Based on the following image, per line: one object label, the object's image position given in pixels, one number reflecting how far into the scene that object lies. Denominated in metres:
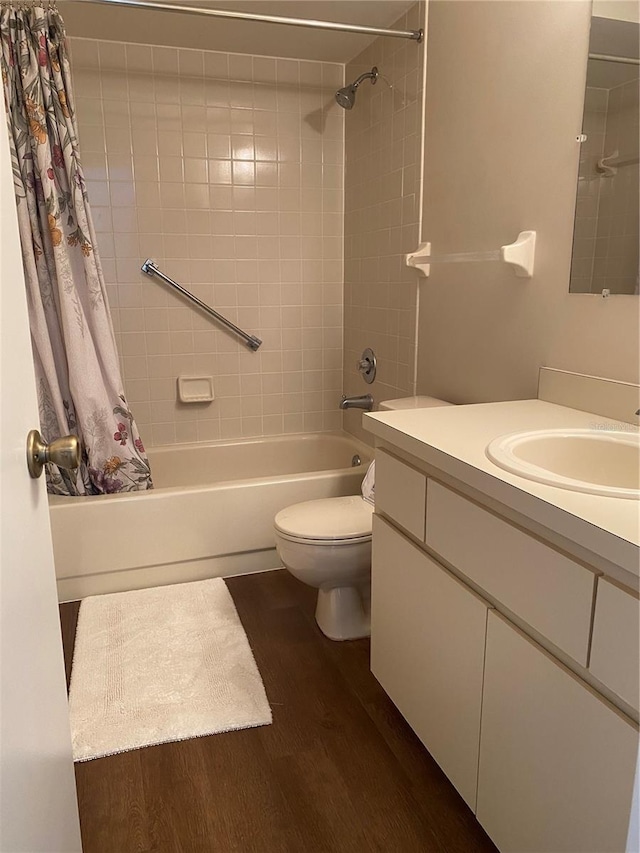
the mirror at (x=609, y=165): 1.40
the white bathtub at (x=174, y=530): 2.31
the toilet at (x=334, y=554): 1.94
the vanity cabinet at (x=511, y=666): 0.93
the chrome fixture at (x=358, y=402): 2.63
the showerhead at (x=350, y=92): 2.58
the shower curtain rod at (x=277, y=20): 1.95
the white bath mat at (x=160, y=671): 1.69
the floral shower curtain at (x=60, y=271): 2.15
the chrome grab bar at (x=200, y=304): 2.83
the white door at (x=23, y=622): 0.76
